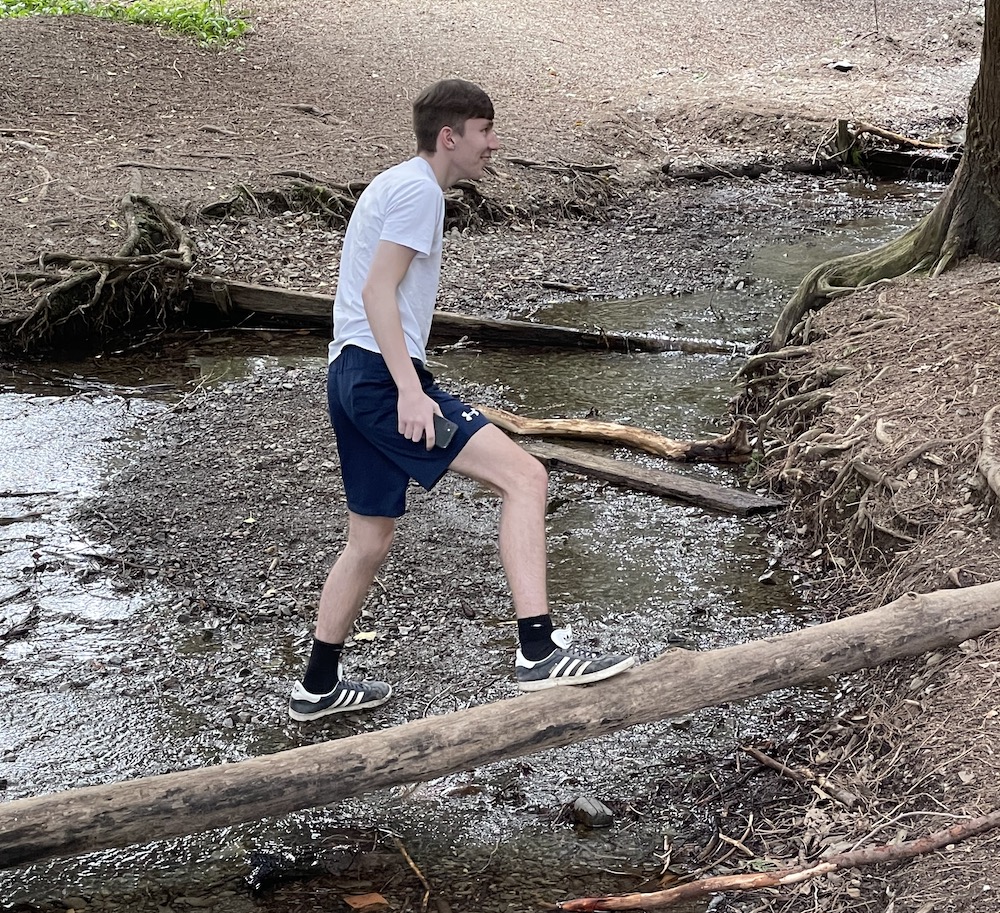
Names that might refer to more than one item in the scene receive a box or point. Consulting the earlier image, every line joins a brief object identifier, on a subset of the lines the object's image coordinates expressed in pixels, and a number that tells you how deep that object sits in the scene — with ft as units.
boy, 12.03
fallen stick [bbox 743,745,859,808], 13.02
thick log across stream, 10.82
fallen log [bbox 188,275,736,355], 30.45
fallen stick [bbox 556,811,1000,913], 11.21
